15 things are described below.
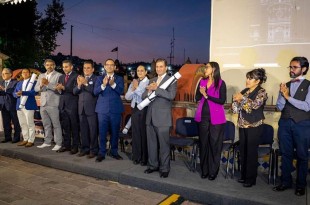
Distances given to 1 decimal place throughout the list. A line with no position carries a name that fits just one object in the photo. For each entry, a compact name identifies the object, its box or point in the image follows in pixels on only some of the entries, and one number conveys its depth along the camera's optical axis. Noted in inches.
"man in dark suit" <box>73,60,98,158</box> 226.8
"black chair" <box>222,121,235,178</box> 199.0
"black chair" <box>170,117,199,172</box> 204.2
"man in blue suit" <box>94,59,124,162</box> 218.1
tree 848.9
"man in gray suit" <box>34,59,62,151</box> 253.4
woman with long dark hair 176.7
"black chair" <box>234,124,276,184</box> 180.2
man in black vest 154.4
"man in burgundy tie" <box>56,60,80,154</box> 240.5
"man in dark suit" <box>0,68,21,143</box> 289.4
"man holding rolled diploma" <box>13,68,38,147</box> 270.7
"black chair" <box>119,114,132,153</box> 239.3
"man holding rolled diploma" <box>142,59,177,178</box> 186.4
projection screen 241.8
